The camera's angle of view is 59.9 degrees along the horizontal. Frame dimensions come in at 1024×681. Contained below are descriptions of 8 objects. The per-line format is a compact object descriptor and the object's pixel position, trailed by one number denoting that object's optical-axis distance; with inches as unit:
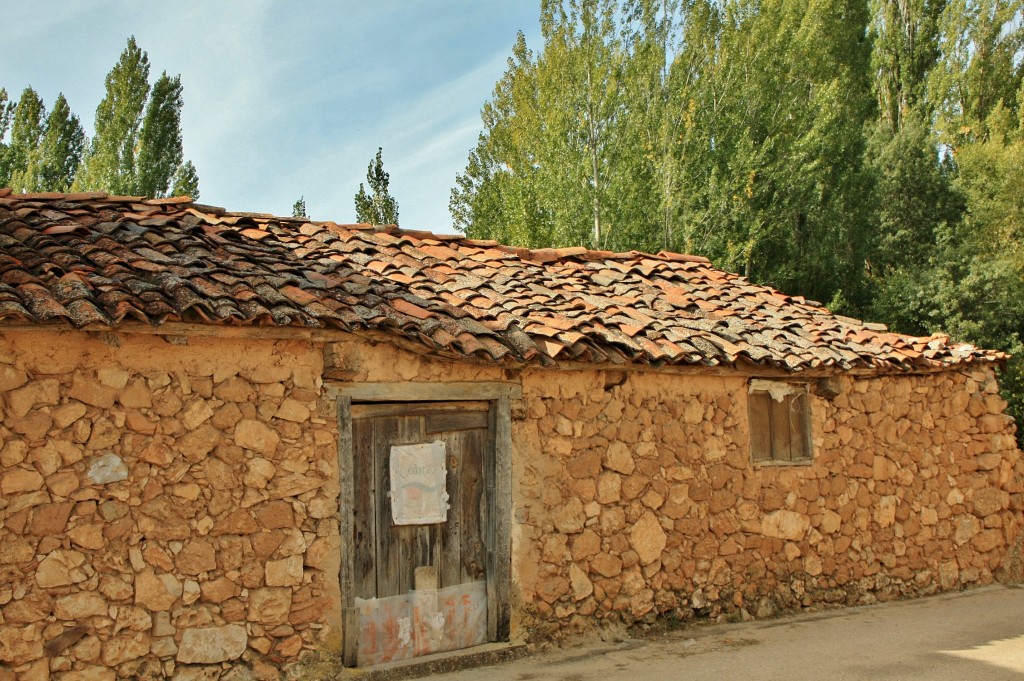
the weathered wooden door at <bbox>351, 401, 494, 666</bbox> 231.5
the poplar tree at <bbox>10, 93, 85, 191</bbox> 794.8
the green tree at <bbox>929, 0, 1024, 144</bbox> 766.5
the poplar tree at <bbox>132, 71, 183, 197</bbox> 765.9
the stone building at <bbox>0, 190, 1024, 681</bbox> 191.8
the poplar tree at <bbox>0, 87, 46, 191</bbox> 825.5
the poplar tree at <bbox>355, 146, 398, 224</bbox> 785.6
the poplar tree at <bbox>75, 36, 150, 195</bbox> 752.3
